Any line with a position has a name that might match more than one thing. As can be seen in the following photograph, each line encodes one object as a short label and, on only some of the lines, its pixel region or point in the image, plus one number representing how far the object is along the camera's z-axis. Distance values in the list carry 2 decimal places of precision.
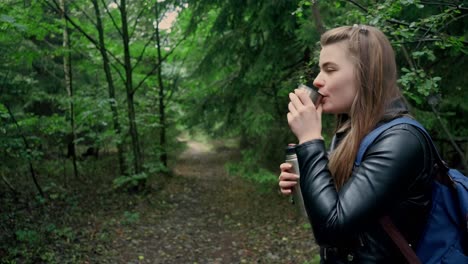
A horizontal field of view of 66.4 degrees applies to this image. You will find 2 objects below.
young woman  1.16
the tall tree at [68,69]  9.35
